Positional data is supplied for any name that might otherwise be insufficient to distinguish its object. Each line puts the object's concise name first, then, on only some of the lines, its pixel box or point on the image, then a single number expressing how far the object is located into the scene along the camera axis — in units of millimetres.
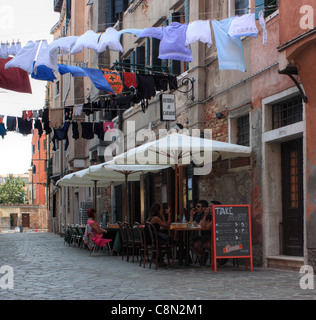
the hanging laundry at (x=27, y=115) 22312
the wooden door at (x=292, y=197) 12086
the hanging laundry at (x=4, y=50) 13445
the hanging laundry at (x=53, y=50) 13172
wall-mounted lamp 14709
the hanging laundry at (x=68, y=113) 22859
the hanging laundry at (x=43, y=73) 14977
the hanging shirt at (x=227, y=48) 12305
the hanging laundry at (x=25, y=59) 13375
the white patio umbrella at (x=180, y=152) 12070
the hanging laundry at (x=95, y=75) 15961
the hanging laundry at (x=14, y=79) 14836
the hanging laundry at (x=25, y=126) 22453
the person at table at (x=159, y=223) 12363
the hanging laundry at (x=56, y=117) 22797
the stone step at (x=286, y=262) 11375
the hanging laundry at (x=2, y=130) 22484
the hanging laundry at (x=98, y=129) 23484
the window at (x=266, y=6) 12598
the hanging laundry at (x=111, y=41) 12766
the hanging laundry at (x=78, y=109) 22234
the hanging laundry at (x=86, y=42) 12823
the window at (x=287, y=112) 11900
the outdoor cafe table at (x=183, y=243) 12477
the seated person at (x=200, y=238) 12727
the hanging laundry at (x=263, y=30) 11523
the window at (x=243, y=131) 13940
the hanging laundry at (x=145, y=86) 17141
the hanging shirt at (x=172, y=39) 12492
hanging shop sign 17258
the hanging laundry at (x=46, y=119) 22328
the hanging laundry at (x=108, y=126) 23781
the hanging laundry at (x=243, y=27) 11586
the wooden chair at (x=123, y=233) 14896
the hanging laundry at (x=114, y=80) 17522
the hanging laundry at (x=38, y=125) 22719
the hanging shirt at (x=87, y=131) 23125
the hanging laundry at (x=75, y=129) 23109
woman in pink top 16188
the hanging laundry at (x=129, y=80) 17344
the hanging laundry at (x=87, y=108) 21672
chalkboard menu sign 11203
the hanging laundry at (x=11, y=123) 22384
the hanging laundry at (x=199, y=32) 12164
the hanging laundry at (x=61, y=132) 23531
